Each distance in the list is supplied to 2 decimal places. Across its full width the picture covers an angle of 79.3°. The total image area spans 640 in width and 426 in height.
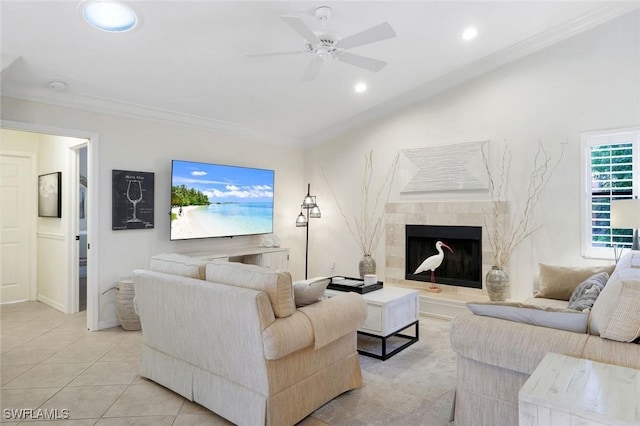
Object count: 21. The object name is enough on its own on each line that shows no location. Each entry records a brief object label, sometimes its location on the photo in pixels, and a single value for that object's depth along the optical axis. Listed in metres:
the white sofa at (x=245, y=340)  2.12
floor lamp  5.89
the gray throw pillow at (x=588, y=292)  2.26
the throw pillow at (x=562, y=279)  3.57
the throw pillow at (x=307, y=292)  2.45
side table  1.30
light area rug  2.42
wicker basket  4.09
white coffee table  3.37
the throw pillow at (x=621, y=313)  1.67
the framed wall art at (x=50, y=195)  5.02
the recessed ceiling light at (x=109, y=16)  2.83
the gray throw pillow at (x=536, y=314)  1.88
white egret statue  4.86
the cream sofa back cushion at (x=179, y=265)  2.63
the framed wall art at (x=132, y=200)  4.23
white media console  5.12
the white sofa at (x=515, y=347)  1.69
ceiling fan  2.72
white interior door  5.27
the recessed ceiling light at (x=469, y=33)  3.93
